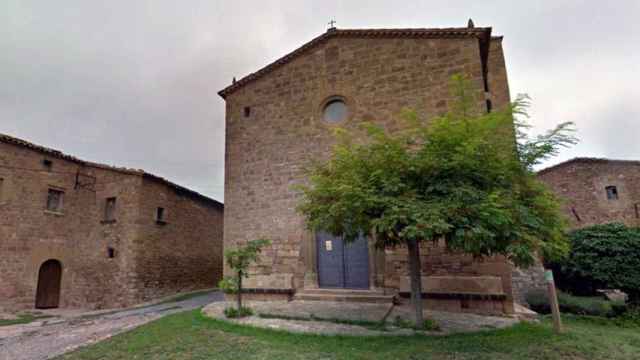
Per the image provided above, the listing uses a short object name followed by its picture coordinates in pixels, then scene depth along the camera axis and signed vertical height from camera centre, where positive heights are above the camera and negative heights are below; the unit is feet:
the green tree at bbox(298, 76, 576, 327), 19.01 +2.96
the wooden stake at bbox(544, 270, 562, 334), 22.17 -4.09
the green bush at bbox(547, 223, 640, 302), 30.01 -2.03
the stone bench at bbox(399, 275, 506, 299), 27.74 -3.52
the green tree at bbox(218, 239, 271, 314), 28.25 -0.82
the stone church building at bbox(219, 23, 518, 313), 31.78 +12.33
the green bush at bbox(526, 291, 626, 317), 29.58 -5.56
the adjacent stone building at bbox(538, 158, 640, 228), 59.62 +8.11
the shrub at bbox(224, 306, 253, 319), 27.71 -4.99
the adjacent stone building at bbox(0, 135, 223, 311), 43.11 +2.34
